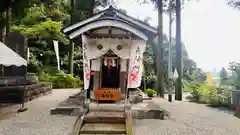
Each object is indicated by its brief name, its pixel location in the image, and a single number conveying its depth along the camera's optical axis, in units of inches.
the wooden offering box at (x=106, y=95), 262.6
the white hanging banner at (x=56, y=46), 597.6
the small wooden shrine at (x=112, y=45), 251.7
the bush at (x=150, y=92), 461.2
